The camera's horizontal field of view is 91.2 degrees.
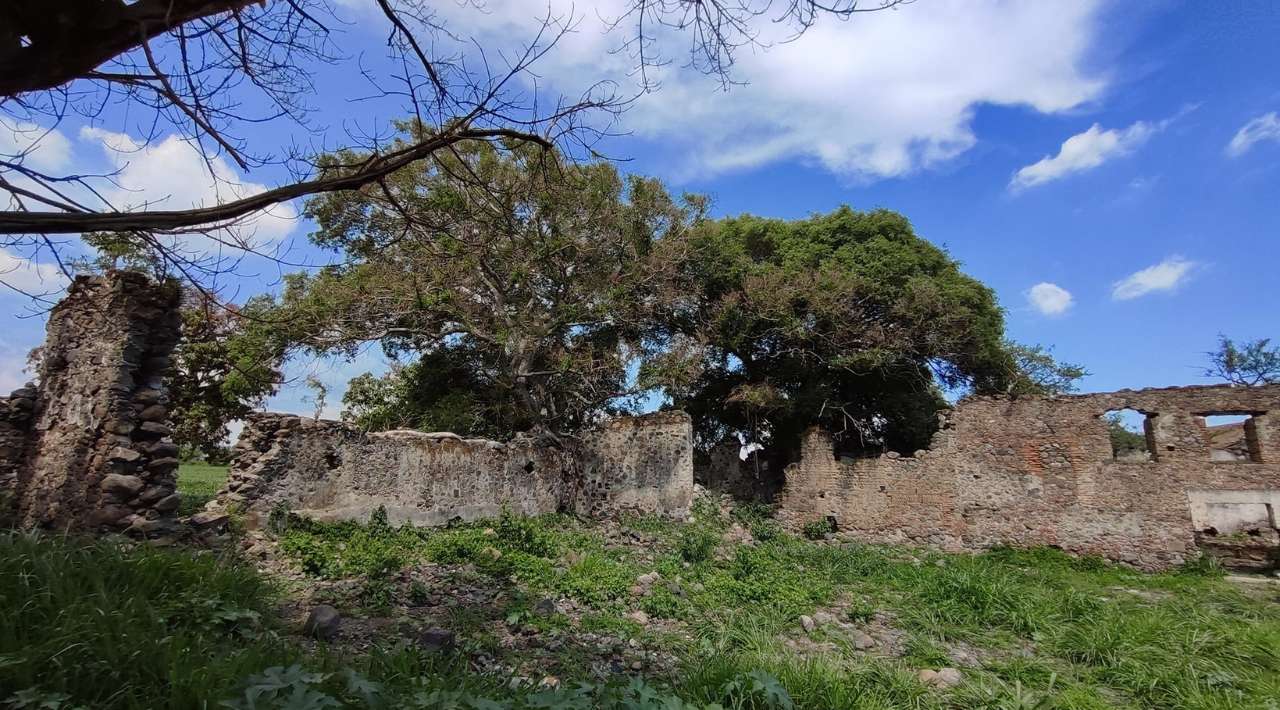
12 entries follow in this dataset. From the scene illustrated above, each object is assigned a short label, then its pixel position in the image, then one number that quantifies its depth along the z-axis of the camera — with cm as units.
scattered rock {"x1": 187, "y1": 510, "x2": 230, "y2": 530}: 686
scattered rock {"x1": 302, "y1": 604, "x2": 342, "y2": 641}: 418
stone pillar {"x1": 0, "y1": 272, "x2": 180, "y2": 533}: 584
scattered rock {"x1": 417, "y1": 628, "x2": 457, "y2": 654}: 408
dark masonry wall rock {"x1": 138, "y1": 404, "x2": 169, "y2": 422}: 626
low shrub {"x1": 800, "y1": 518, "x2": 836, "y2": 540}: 1277
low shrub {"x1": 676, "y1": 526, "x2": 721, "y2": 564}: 884
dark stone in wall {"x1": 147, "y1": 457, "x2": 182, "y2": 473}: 614
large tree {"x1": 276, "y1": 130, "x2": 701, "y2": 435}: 1188
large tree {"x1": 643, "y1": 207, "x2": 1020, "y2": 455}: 1365
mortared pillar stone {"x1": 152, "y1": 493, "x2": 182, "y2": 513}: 603
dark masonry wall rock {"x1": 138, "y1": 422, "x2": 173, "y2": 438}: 623
